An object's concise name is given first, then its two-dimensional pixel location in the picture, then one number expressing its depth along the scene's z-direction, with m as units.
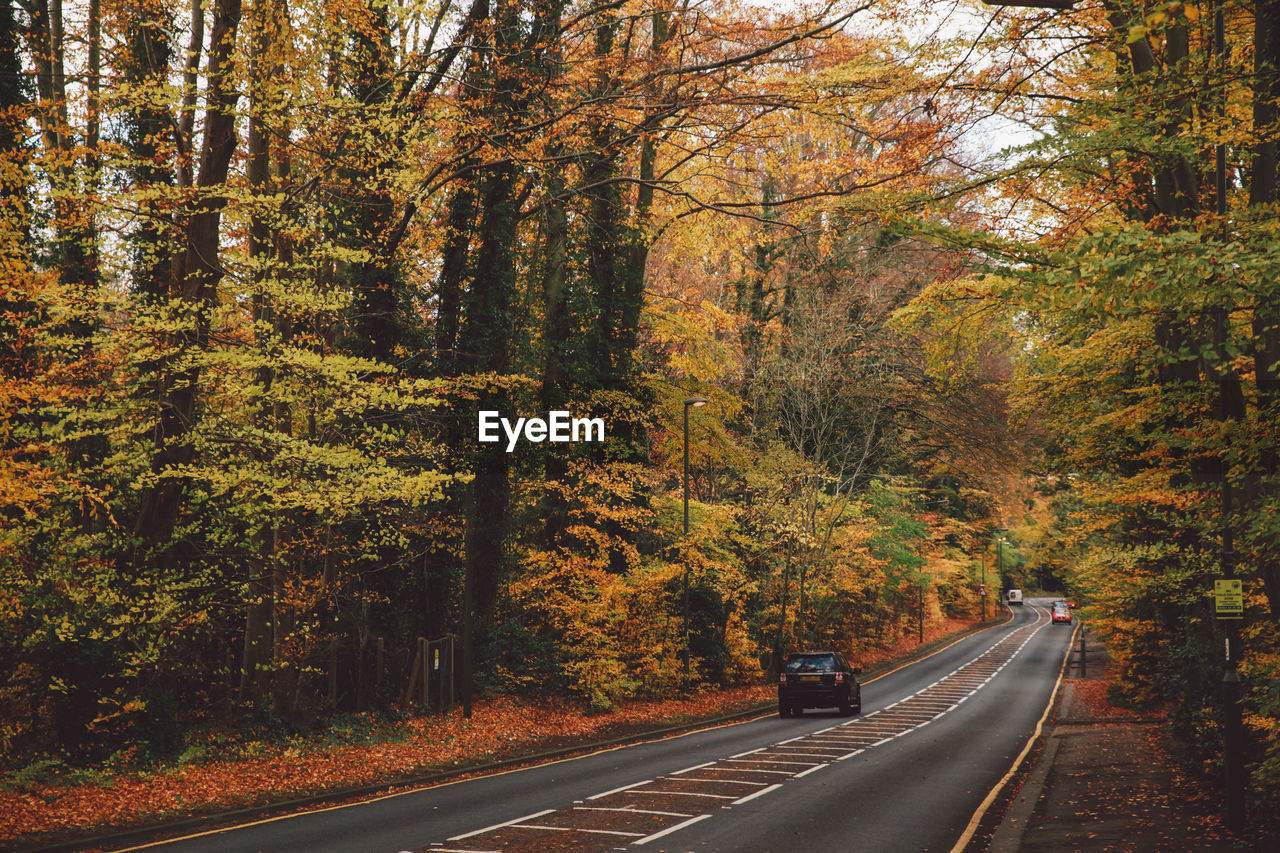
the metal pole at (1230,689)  9.59
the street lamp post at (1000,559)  91.76
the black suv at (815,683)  25.80
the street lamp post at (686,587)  25.42
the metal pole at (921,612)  57.56
